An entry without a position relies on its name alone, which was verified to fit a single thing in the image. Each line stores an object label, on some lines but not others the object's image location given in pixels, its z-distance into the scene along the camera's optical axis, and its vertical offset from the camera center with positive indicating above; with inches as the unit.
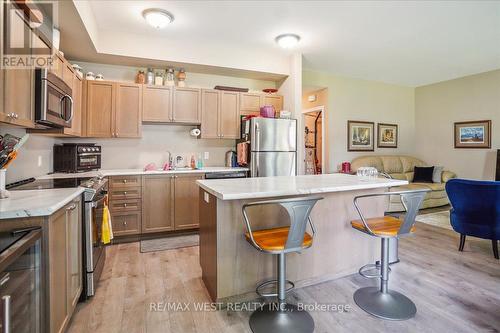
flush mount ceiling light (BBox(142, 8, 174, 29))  124.4 +68.0
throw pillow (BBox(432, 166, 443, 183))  231.1 -8.3
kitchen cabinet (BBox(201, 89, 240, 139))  169.5 +30.6
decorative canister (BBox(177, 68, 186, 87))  167.3 +52.2
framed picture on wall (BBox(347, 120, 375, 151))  240.4 +25.5
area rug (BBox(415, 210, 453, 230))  174.8 -37.9
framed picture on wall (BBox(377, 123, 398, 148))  255.9 +27.3
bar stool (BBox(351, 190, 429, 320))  79.7 -37.1
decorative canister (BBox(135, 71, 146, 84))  159.3 +49.4
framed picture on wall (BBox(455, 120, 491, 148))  218.4 +25.8
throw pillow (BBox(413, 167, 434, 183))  235.0 -9.2
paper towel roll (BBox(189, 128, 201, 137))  169.3 +18.8
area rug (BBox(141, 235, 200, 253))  136.0 -43.0
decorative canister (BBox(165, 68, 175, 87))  163.8 +50.5
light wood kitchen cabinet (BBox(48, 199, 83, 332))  59.6 -25.7
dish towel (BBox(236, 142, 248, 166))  166.1 +5.5
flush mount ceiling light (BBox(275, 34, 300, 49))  151.1 +70.0
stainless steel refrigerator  160.9 +10.5
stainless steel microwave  80.7 +19.9
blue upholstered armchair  114.7 -19.1
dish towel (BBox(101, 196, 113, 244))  99.4 -24.2
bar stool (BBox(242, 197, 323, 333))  66.2 -22.1
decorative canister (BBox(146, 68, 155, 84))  160.7 +50.3
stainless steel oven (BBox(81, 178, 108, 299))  85.7 -25.1
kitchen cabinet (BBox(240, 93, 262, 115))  177.8 +39.5
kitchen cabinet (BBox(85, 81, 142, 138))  146.9 +29.2
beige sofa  214.1 -6.4
